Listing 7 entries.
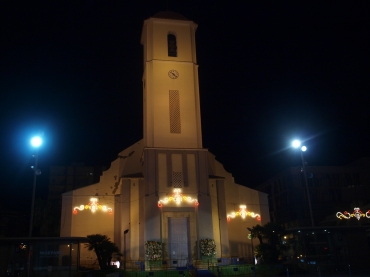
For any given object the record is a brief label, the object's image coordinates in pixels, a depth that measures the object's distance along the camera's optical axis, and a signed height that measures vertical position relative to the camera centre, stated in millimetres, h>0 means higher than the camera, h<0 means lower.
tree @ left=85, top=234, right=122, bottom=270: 27809 +1192
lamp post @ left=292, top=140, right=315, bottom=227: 30438 +8462
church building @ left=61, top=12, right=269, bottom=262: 33906 +6910
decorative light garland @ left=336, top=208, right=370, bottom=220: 34844 +3492
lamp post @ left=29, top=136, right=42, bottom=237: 26766 +8401
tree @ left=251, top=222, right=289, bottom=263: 29859 +1027
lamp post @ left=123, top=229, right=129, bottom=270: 32188 +1472
